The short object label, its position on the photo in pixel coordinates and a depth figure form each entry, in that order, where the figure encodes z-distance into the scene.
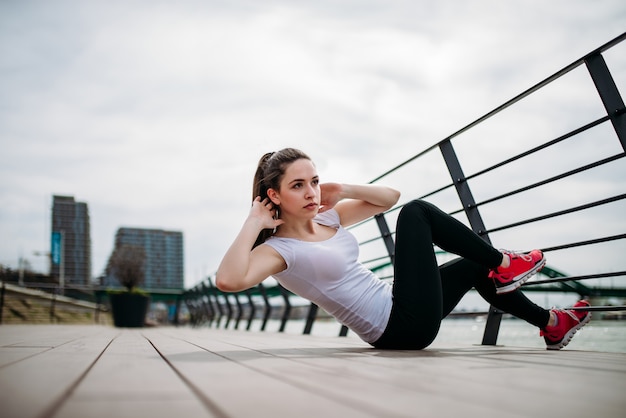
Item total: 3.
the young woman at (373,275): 2.20
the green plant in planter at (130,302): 11.59
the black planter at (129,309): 11.57
